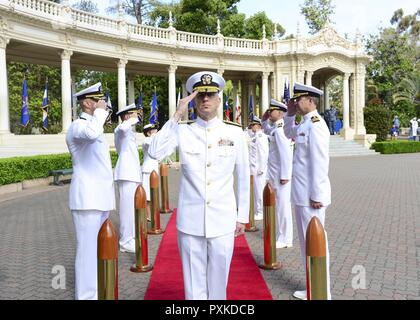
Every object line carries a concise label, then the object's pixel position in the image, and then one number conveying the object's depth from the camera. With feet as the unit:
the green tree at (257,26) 123.95
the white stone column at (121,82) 82.79
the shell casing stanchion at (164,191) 33.06
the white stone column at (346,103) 110.73
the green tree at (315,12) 144.46
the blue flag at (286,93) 89.96
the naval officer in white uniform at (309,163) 15.28
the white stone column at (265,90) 105.91
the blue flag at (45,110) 70.26
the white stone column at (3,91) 60.90
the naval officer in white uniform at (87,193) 14.30
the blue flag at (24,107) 66.28
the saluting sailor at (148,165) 31.58
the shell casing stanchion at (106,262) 11.20
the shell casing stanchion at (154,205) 26.35
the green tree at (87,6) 154.71
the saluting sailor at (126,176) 22.79
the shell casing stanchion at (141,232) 18.93
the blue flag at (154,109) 85.88
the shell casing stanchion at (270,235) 18.94
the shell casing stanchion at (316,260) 11.12
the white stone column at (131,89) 98.07
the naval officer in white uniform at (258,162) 30.81
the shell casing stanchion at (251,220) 26.78
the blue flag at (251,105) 104.85
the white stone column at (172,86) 91.97
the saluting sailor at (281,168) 23.08
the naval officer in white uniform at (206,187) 11.09
